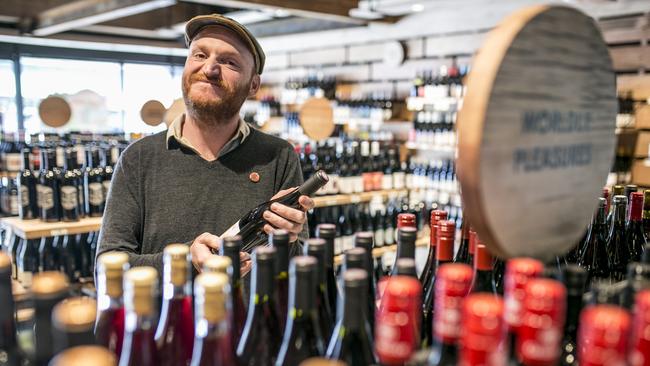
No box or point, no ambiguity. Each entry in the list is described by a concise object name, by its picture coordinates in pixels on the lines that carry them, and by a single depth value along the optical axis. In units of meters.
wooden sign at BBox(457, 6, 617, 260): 0.63
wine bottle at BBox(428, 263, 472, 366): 0.58
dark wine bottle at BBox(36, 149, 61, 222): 2.86
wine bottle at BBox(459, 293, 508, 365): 0.48
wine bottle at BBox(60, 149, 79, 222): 2.89
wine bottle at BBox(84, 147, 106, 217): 3.05
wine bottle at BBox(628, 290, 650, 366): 0.56
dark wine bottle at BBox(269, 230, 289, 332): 0.88
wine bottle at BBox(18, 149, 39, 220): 2.93
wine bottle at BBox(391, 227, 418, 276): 0.96
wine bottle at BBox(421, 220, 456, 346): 0.97
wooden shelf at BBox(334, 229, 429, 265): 3.60
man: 1.72
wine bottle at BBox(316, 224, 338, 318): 0.97
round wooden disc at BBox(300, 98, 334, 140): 3.84
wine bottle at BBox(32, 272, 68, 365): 0.63
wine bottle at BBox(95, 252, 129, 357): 0.70
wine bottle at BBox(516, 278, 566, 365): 0.51
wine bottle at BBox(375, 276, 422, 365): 0.54
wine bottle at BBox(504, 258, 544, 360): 0.58
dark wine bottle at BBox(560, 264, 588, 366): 0.75
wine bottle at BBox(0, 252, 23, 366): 0.74
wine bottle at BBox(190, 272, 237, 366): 0.62
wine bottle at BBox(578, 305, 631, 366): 0.49
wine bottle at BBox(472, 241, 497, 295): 0.86
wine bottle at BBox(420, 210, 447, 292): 1.10
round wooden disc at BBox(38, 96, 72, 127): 3.84
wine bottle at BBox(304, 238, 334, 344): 0.83
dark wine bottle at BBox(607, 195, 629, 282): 1.30
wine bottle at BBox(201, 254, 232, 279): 0.74
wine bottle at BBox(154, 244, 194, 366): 0.87
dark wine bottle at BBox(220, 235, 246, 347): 0.89
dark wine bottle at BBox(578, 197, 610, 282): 1.34
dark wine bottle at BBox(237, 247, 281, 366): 0.90
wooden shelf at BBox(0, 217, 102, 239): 2.71
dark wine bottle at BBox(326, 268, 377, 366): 0.68
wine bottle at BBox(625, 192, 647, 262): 1.24
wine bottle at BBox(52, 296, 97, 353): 0.56
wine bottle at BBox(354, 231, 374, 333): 0.98
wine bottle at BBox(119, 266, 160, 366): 0.63
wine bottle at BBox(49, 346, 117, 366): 0.50
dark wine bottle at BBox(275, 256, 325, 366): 0.80
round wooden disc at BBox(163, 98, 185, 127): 3.69
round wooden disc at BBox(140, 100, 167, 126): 4.04
